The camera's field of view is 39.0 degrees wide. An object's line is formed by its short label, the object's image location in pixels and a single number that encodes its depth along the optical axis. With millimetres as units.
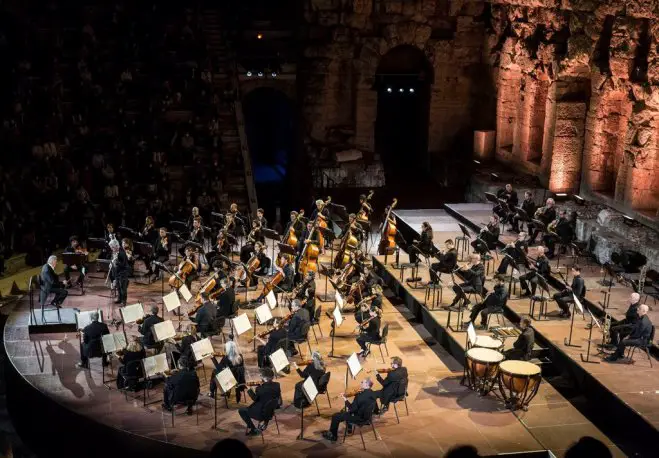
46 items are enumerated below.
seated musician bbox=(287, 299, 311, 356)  17094
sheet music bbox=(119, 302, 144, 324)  16266
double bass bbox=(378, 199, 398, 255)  21166
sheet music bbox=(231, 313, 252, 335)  15594
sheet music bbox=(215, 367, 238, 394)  13860
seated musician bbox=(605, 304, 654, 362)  15898
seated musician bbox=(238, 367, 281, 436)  14094
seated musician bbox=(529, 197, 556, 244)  21814
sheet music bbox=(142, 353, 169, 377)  14688
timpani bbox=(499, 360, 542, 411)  14852
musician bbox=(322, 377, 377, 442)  14000
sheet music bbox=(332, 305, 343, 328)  16572
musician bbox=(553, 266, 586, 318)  17359
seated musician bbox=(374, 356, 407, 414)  14609
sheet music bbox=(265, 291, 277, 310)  17000
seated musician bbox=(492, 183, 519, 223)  23203
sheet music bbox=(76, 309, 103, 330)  16672
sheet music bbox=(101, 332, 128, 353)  15292
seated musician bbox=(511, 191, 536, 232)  22594
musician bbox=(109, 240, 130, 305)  19297
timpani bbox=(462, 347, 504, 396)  15334
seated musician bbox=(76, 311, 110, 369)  16375
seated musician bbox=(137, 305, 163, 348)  16484
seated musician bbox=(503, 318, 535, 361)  15820
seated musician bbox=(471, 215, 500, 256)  20234
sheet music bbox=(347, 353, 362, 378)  14105
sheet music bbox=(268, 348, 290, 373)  14266
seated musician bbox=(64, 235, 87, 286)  19619
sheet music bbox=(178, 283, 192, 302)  17484
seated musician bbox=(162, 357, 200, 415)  14758
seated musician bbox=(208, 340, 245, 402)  14922
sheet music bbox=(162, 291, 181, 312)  16750
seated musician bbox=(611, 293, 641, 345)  15959
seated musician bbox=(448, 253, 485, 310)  18047
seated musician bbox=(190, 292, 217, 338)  17281
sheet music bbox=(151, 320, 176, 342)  15625
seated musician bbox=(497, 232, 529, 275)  18281
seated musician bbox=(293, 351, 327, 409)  14492
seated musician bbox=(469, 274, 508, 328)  17312
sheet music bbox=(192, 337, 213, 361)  14820
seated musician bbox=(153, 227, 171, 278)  20531
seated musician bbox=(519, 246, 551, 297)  18234
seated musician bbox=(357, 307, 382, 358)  16812
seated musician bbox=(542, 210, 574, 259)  20719
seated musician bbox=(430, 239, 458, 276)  19047
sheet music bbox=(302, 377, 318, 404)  13602
